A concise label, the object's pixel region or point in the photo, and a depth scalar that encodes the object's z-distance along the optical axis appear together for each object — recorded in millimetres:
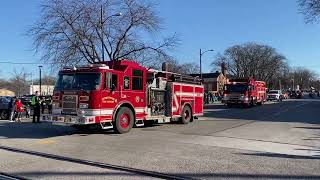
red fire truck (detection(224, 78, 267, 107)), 45875
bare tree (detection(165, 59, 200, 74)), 94388
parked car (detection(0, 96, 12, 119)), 30578
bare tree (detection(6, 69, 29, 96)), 121950
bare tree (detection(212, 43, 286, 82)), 118375
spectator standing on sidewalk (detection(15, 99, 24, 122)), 26891
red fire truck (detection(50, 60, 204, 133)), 16875
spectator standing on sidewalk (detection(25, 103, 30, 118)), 32594
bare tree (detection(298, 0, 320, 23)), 41156
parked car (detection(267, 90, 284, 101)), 74844
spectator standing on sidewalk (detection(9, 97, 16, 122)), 27519
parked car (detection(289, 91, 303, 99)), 101750
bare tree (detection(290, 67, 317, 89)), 179388
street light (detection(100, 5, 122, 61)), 36569
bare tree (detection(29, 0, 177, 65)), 37719
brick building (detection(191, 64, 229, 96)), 117988
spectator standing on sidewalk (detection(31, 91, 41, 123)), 25125
